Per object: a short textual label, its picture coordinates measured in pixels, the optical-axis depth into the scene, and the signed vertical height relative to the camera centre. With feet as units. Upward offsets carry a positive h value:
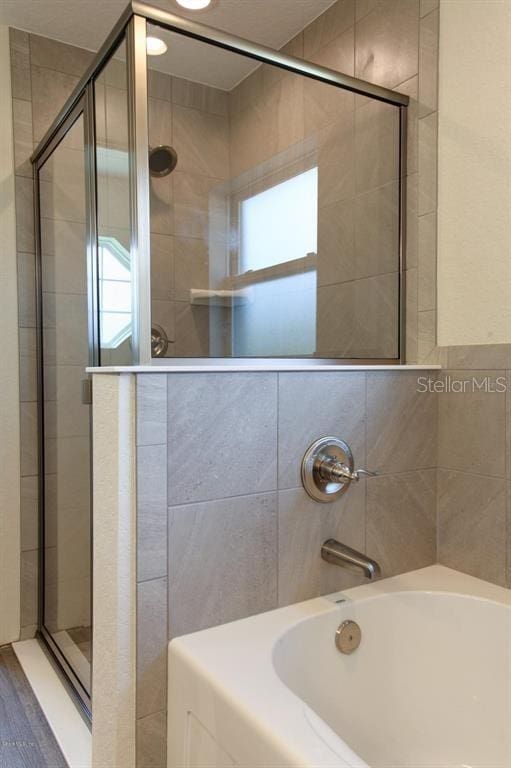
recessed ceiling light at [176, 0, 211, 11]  6.51 +4.31
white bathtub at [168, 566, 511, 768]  3.68 -2.30
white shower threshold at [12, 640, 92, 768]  5.16 -3.54
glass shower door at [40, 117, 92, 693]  5.67 -0.45
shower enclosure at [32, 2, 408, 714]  4.37 +1.41
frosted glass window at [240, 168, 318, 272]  5.26 +1.40
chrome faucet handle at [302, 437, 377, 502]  4.55 -0.85
